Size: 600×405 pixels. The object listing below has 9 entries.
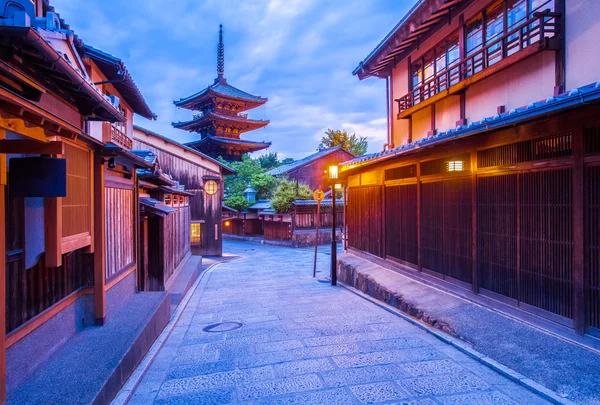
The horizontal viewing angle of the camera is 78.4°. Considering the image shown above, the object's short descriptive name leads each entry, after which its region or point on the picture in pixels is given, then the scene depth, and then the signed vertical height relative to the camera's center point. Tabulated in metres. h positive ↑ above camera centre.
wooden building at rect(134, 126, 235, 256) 26.89 +1.25
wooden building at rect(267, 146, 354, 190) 41.25 +3.77
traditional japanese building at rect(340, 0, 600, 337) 5.93 +0.83
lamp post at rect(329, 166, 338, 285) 14.25 -2.31
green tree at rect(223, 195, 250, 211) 41.75 +0.10
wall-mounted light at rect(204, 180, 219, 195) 28.50 +1.27
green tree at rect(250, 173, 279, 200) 42.53 +2.10
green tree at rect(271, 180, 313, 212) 35.86 +0.70
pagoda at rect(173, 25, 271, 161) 42.12 +9.63
